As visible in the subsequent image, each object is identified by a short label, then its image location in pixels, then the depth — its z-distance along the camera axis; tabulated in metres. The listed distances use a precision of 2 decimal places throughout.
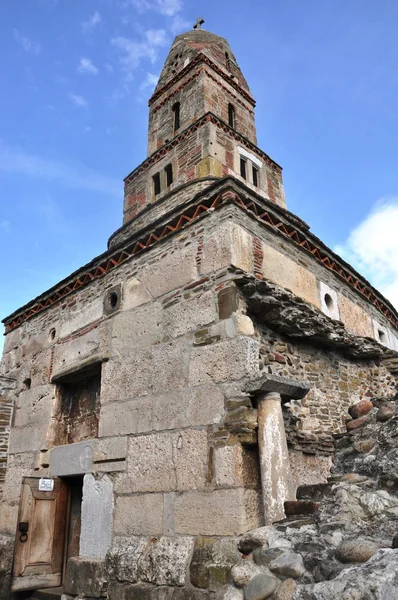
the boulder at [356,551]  2.78
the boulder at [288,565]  2.97
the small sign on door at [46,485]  5.73
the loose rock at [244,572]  3.33
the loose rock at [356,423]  4.93
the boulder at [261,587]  3.04
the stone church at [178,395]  4.07
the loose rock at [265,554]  3.27
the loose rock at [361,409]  5.27
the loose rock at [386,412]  4.58
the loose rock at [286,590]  2.87
